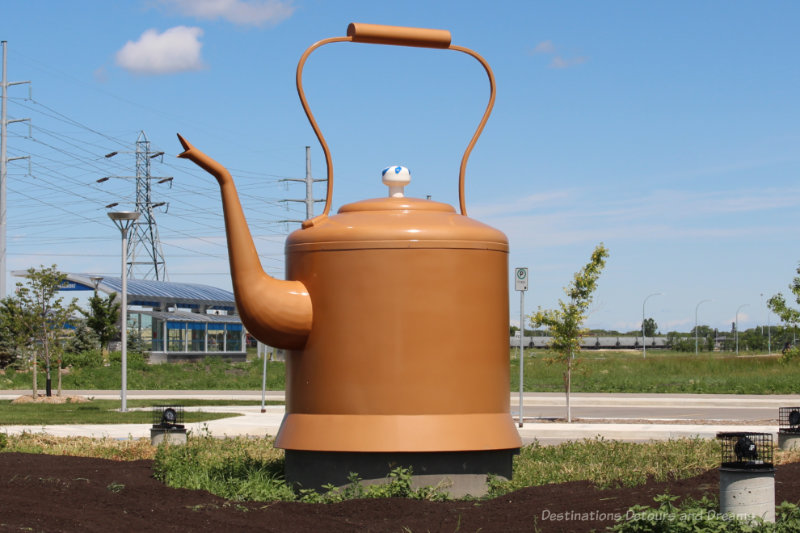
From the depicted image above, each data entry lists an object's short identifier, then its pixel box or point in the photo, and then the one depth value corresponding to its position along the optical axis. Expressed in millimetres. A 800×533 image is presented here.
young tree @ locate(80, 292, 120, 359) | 45625
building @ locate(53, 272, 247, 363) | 48781
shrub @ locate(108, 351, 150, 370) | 38656
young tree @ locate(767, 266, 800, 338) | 21641
